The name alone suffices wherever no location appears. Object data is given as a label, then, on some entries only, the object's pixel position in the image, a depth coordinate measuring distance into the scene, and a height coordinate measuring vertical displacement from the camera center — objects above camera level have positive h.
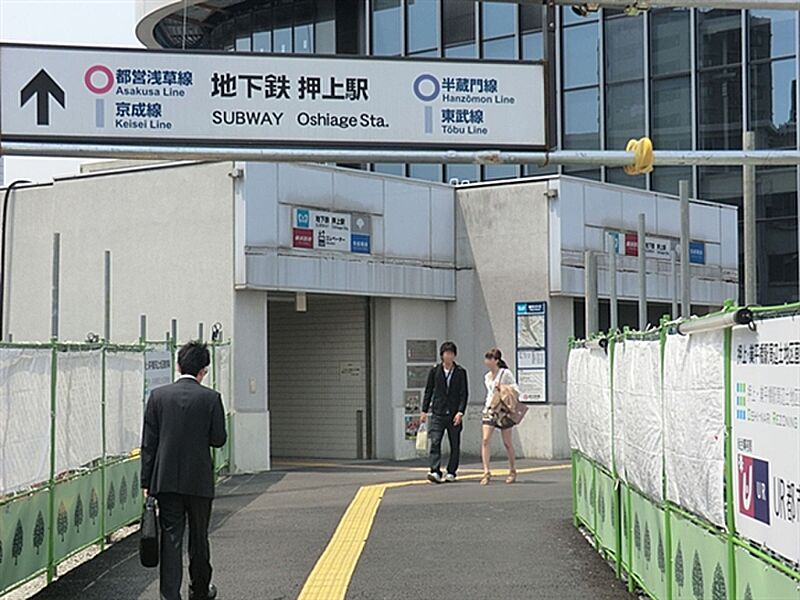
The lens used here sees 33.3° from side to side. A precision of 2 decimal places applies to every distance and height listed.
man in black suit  8.80 -0.79
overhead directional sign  9.66 +1.81
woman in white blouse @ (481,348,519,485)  16.86 -0.82
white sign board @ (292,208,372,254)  20.77 +1.85
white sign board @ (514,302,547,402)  22.64 -0.06
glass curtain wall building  28.83 +6.21
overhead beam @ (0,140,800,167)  9.55 +1.40
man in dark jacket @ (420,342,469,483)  17.22 -0.68
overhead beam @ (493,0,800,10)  9.54 +2.44
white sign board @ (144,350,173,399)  14.04 -0.22
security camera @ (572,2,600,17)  9.59 +2.46
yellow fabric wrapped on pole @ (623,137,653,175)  10.00 +1.42
